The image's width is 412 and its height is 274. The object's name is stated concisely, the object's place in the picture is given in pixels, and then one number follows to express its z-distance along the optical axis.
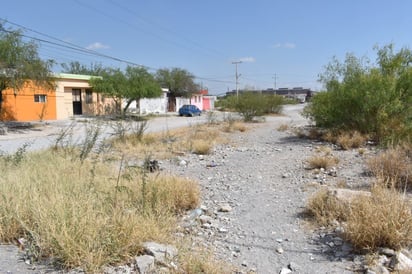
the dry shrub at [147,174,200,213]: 4.77
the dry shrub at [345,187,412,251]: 3.53
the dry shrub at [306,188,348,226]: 4.51
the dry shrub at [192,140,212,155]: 10.84
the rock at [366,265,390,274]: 3.18
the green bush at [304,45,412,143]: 11.36
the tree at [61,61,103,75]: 57.09
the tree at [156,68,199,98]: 51.91
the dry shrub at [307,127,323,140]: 13.87
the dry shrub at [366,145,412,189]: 6.01
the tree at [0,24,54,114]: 17.78
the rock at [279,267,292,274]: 3.38
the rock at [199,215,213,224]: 4.83
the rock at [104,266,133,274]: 2.97
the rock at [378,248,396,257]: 3.40
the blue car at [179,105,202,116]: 41.03
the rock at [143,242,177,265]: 3.16
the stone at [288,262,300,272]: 3.43
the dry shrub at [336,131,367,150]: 10.91
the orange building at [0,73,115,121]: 25.78
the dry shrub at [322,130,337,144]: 12.55
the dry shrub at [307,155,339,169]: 8.08
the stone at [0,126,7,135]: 17.92
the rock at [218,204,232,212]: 5.36
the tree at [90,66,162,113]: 30.83
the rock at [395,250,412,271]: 3.15
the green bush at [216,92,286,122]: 27.22
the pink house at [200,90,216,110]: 63.69
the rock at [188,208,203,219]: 4.96
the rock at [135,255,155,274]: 3.02
